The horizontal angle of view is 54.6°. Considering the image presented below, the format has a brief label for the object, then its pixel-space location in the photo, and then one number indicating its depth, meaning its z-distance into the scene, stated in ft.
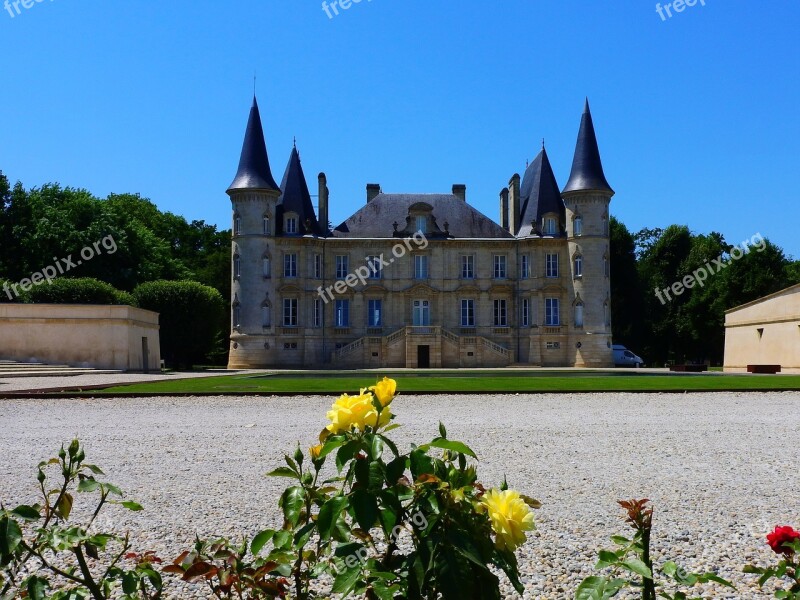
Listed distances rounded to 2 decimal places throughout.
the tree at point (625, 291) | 181.16
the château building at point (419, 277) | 152.46
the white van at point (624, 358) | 164.76
